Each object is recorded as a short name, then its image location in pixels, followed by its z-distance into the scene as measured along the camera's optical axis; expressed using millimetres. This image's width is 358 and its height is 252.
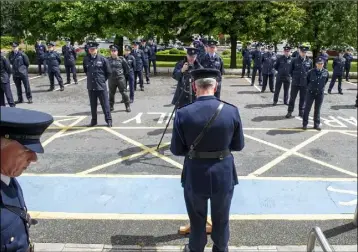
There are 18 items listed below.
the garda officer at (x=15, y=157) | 2105
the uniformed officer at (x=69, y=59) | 16273
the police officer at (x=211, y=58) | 8578
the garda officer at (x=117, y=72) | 10734
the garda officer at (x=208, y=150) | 3602
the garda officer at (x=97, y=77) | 9219
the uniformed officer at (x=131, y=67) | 12324
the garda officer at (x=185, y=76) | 6535
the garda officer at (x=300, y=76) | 10531
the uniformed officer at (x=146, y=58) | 16630
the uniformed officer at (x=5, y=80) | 10920
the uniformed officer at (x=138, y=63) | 14180
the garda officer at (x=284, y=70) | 11734
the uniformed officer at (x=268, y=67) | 13905
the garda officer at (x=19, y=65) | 12156
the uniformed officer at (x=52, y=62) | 14078
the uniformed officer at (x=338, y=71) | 14711
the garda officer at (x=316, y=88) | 9164
